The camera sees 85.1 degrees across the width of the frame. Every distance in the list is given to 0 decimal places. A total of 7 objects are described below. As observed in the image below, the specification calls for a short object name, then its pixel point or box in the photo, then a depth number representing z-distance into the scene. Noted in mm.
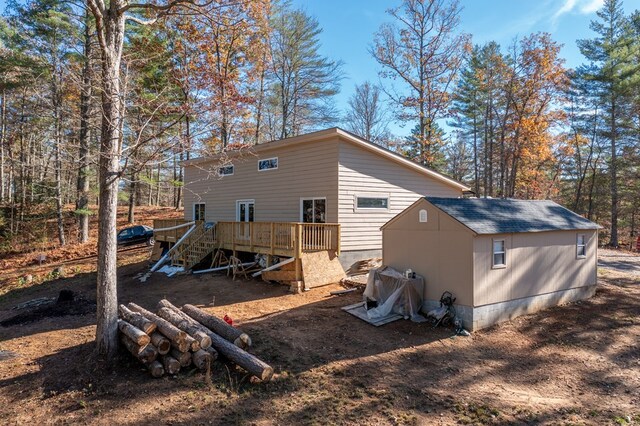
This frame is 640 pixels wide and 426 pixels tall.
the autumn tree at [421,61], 20016
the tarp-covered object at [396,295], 7848
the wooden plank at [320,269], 10180
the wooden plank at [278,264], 10204
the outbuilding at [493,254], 7312
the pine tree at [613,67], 21234
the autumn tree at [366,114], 27578
